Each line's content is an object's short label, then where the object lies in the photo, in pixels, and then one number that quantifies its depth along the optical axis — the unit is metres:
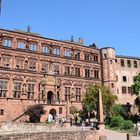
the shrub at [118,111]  29.36
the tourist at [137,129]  19.07
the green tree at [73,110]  29.77
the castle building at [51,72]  29.10
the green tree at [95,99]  27.93
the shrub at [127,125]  24.31
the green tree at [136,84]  29.82
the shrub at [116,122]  24.85
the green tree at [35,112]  27.07
